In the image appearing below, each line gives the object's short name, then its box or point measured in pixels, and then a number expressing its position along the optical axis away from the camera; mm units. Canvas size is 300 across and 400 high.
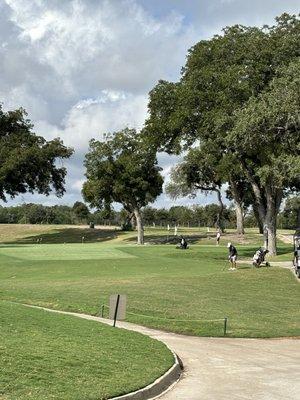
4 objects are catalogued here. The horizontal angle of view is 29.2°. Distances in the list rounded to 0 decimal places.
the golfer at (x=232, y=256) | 35062
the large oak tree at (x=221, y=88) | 38500
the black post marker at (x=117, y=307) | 15758
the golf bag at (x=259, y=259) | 35406
